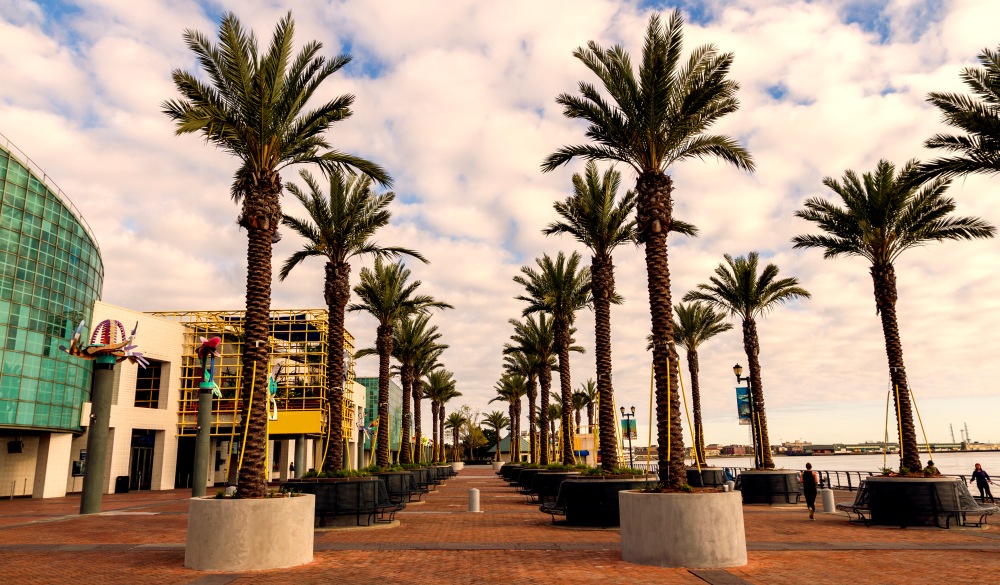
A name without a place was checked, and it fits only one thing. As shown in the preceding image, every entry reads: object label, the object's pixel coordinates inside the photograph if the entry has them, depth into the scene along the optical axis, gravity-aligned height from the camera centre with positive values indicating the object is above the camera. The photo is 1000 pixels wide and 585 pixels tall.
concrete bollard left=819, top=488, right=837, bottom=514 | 21.18 -2.26
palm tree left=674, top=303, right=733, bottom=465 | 40.34 +6.37
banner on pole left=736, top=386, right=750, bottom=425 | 33.50 +1.41
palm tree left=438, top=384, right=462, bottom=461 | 70.12 +4.00
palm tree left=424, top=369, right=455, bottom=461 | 67.31 +4.70
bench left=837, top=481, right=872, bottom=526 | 18.45 -2.22
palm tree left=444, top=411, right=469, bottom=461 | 108.62 +1.97
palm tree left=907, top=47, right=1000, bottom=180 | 15.86 +7.43
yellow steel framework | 45.06 +4.86
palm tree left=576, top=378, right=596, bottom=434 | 68.50 +3.88
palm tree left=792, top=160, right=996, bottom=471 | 21.52 +6.76
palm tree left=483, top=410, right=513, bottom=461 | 107.19 +2.20
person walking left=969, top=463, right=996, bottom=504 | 24.66 -1.89
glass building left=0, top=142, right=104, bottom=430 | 32.78 +7.18
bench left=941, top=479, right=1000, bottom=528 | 16.84 -2.03
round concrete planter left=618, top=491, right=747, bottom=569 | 11.34 -1.71
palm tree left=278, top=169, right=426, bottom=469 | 24.09 +7.38
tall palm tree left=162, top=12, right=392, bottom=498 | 13.88 +7.05
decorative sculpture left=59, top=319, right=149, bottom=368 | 24.94 +3.67
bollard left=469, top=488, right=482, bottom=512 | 22.62 -2.31
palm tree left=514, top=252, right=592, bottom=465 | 32.80 +7.06
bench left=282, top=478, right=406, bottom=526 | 17.86 -1.71
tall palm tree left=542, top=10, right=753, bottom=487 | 14.35 +7.35
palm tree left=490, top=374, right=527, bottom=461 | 66.44 +4.00
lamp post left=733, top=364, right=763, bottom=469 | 29.14 +0.12
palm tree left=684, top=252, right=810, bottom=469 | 30.83 +6.78
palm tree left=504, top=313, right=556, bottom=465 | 41.94 +5.69
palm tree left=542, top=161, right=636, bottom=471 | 24.23 +7.58
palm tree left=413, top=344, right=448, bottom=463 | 49.69 +4.64
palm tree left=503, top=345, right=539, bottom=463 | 50.91 +4.93
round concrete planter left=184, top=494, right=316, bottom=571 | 11.42 -1.71
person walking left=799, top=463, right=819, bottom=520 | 19.48 -1.70
